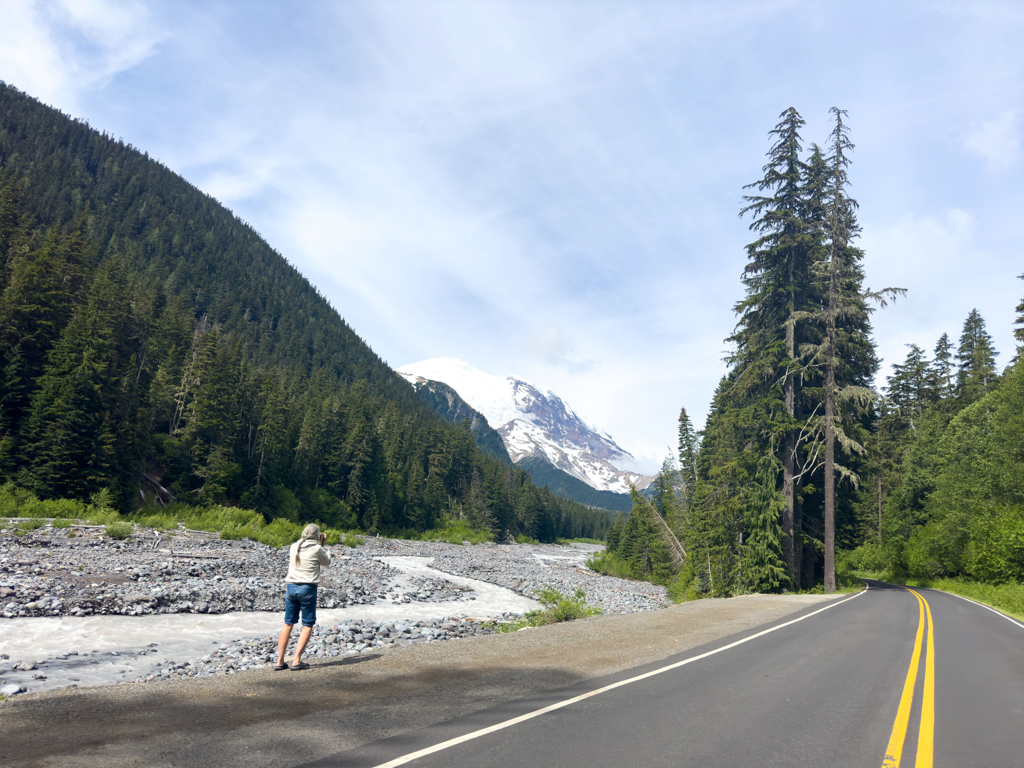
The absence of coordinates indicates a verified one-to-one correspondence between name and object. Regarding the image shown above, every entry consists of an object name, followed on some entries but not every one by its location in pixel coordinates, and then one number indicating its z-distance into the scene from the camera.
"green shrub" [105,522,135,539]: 24.28
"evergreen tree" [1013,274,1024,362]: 39.94
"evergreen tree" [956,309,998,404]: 46.16
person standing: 7.68
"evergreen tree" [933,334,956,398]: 53.50
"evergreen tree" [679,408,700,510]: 38.91
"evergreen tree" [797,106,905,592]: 25.39
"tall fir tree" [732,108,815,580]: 25.83
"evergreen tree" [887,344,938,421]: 55.28
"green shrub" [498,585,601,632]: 13.87
